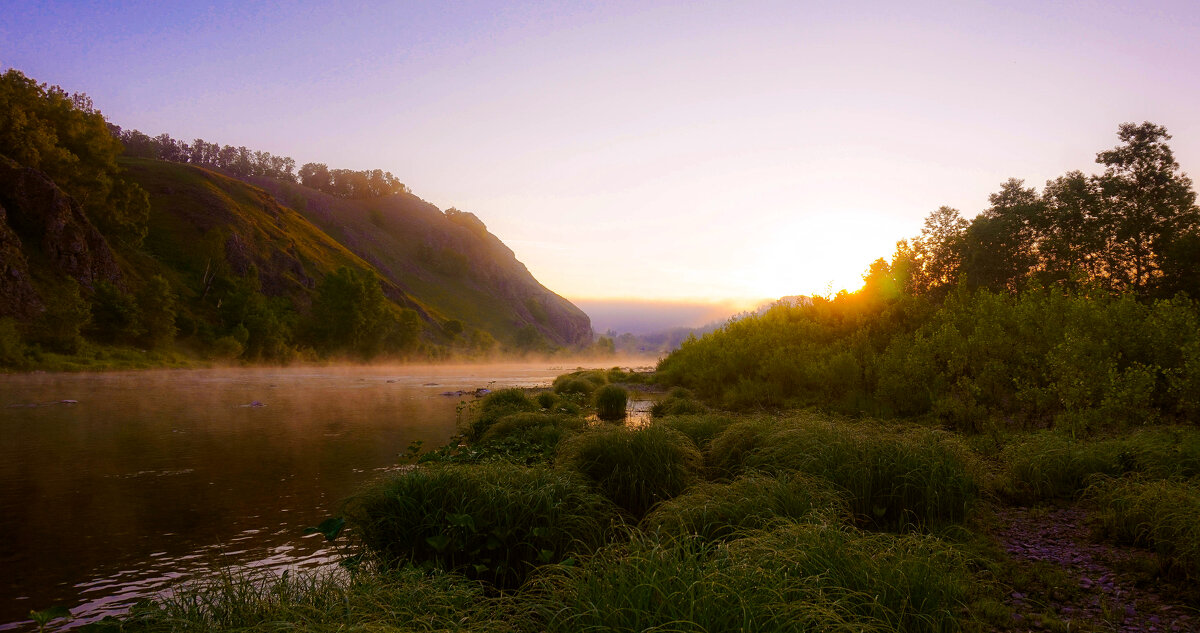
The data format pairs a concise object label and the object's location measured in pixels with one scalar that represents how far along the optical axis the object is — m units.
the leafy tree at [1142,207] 35.09
